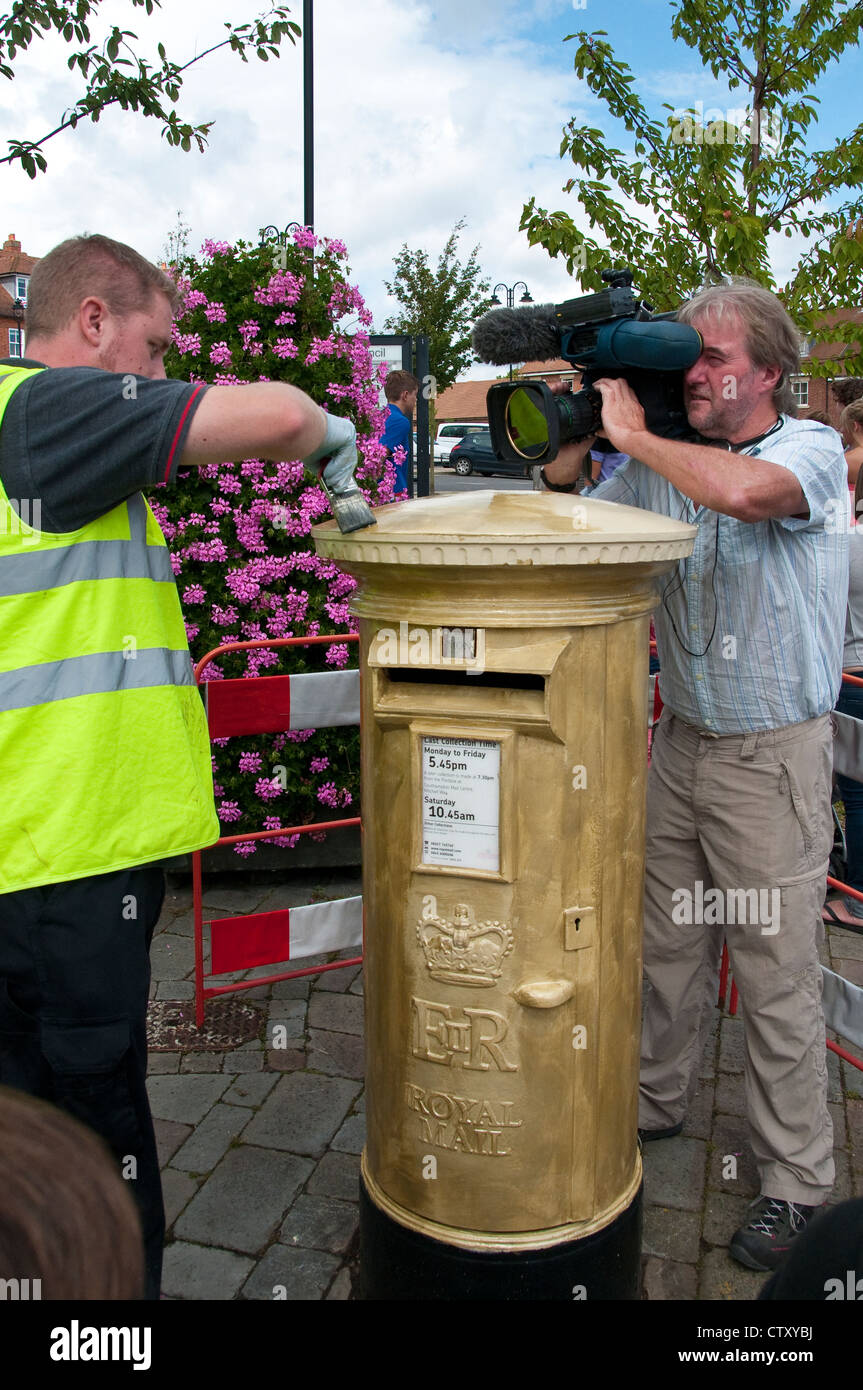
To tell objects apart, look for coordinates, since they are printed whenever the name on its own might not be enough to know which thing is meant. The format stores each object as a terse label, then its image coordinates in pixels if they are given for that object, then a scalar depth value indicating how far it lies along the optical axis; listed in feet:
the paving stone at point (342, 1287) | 8.02
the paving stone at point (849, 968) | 13.35
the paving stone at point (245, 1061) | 11.14
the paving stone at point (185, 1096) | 10.33
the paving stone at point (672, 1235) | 8.56
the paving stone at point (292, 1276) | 8.04
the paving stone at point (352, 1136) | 9.85
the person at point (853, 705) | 14.69
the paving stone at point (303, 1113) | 9.94
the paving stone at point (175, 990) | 12.59
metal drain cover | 11.55
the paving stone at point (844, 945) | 14.01
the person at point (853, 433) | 16.79
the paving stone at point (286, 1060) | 11.17
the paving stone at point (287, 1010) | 12.13
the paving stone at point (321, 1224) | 8.62
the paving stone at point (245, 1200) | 8.68
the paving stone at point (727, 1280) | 8.11
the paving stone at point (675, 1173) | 9.20
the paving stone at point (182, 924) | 14.19
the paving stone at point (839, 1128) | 9.90
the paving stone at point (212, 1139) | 9.60
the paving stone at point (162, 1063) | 11.06
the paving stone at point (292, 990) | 12.64
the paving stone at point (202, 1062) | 11.10
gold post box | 6.24
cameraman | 7.83
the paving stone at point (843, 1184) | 9.17
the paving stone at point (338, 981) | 12.81
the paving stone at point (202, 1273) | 8.02
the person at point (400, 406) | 26.22
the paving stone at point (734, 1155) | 9.36
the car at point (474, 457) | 97.81
